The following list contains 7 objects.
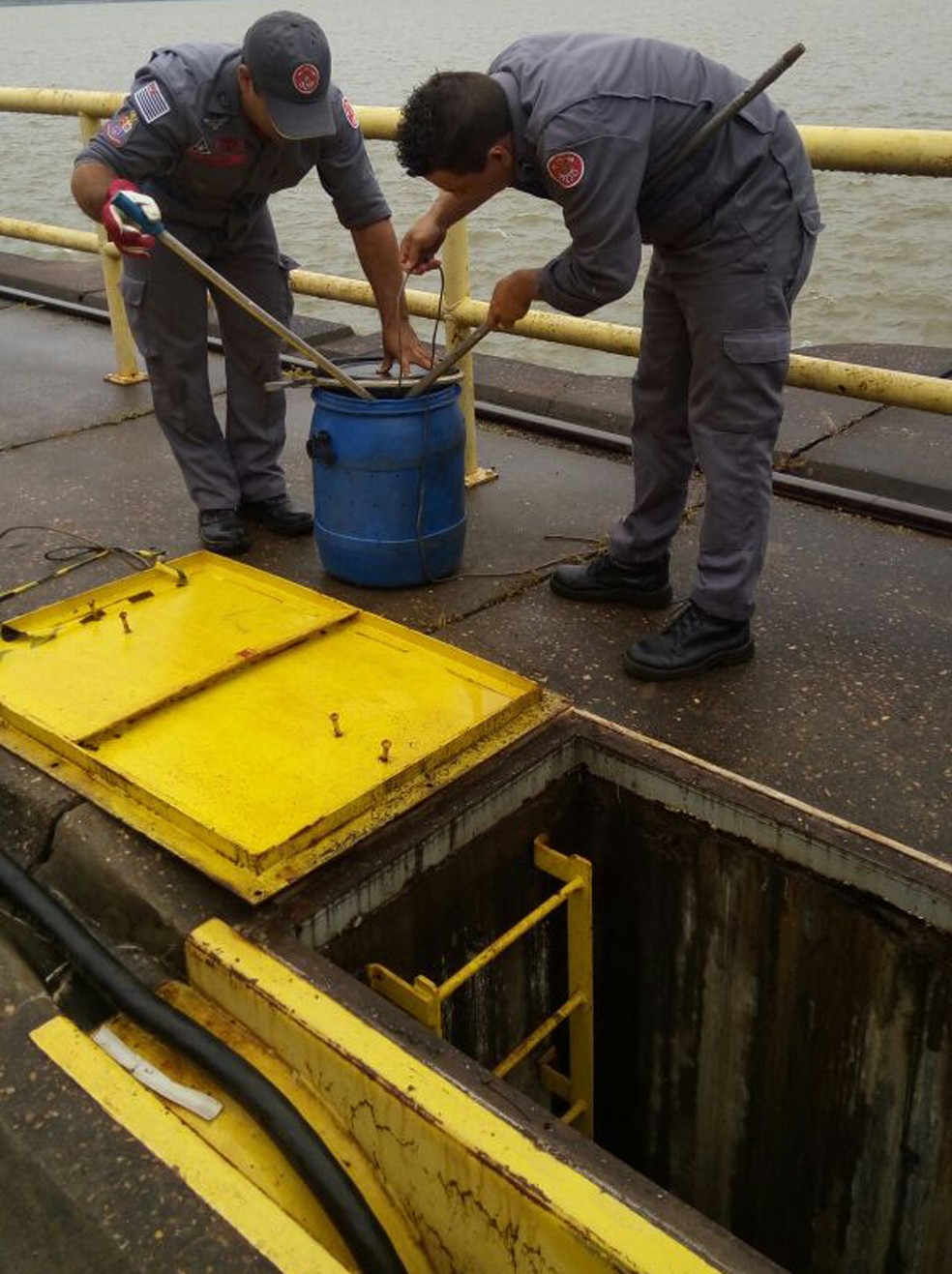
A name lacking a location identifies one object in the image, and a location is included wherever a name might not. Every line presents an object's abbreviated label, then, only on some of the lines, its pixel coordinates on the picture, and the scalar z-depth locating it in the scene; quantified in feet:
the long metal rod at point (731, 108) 8.42
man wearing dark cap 10.28
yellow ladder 7.49
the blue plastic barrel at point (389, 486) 10.72
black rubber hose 6.05
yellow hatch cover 7.64
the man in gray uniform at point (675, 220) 8.47
